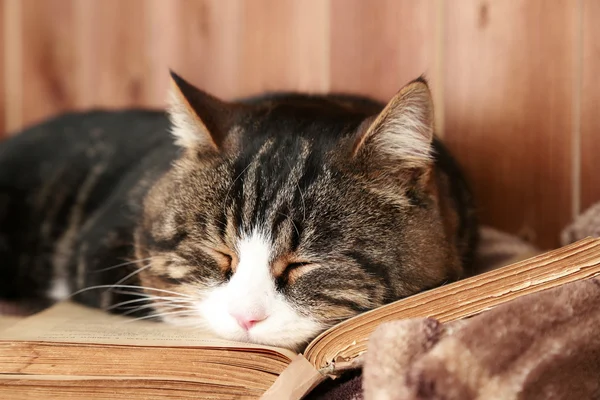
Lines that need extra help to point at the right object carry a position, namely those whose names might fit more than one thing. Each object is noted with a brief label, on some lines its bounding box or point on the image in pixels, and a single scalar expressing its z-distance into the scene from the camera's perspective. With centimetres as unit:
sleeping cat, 59
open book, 55
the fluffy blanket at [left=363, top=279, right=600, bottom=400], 52
